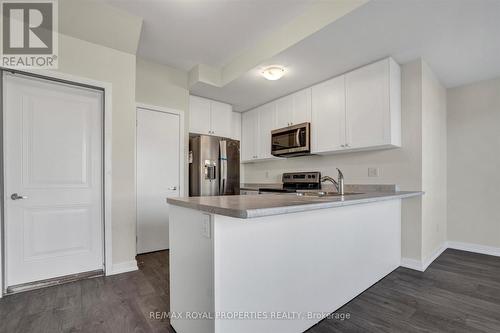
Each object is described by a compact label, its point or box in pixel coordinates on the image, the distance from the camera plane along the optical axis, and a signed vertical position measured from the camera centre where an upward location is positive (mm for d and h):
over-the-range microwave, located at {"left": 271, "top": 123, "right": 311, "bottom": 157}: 3520 +414
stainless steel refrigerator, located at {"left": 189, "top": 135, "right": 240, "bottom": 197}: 3613 +7
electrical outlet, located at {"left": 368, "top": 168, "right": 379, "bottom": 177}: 3084 -69
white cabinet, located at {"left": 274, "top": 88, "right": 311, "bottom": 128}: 3619 +940
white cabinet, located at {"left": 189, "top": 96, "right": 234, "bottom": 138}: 3918 +872
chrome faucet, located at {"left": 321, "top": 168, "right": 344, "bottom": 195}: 2339 -185
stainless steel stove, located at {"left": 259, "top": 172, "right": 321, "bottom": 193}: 3721 -247
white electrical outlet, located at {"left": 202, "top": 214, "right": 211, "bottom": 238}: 1216 -308
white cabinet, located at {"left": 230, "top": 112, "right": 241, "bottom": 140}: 4863 +861
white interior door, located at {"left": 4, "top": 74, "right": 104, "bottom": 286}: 2236 -112
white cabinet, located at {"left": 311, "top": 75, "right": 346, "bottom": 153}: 3162 +706
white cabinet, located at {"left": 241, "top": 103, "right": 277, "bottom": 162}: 4293 +672
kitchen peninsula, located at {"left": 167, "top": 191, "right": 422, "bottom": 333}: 1198 -581
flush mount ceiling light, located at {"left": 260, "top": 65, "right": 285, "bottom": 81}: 2938 +1187
